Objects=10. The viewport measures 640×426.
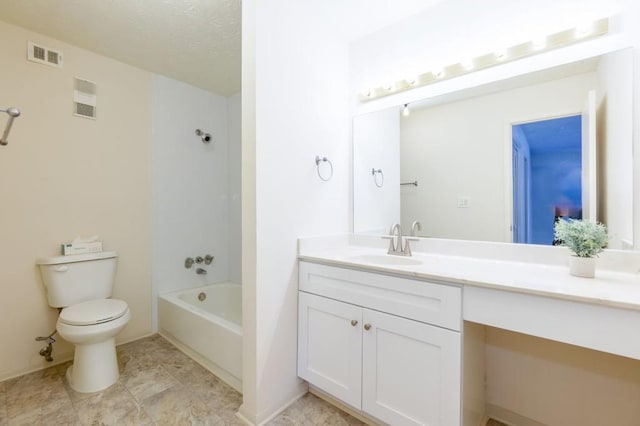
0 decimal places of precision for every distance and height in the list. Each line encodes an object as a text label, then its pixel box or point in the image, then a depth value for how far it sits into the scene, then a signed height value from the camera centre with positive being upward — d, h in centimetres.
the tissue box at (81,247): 207 -25
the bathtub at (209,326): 185 -88
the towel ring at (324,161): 185 +31
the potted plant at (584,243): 116 -13
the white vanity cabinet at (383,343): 117 -62
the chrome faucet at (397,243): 175 -20
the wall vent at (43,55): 195 +110
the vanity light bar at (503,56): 133 +82
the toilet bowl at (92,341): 171 -78
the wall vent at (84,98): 216 +88
